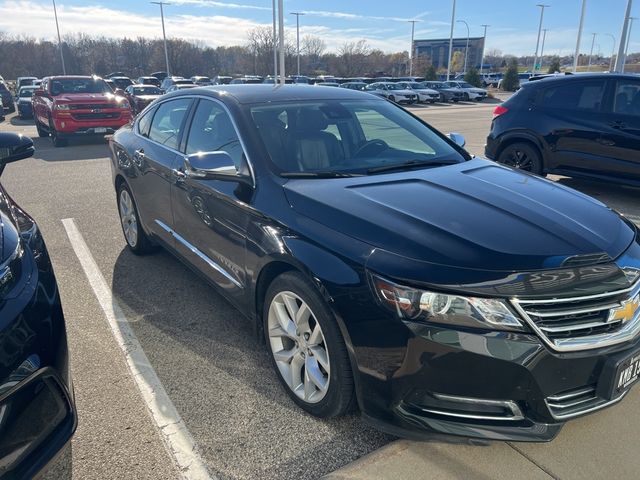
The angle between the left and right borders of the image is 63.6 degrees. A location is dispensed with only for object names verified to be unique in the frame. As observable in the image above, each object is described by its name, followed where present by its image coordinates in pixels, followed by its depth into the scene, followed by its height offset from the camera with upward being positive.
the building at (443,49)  92.44 +3.70
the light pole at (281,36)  26.02 +1.57
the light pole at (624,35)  22.06 +1.54
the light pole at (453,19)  51.41 +4.86
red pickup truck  12.97 -1.02
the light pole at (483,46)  88.31 +4.07
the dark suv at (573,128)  6.62 -0.73
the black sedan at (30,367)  1.77 -1.04
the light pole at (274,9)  34.97 +3.88
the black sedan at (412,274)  2.03 -0.85
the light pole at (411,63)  73.36 +0.93
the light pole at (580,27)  41.78 +3.41
